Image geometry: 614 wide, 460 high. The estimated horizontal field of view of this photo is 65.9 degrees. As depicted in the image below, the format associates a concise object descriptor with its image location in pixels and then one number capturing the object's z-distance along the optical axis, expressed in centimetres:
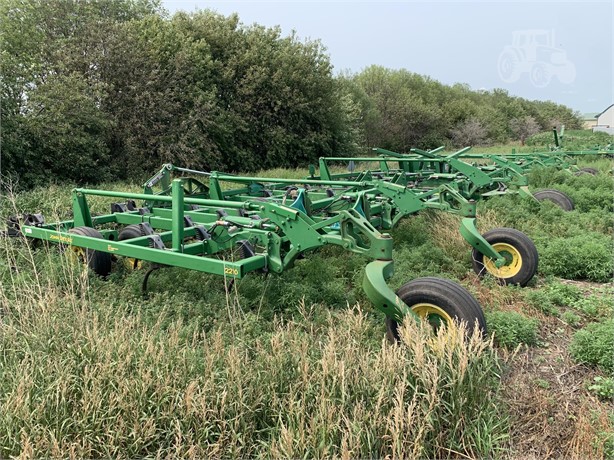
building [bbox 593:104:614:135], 7075
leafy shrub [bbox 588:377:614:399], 328
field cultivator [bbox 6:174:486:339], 362
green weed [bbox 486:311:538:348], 400
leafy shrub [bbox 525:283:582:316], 487
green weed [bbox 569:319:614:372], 362
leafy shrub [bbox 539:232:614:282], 601
